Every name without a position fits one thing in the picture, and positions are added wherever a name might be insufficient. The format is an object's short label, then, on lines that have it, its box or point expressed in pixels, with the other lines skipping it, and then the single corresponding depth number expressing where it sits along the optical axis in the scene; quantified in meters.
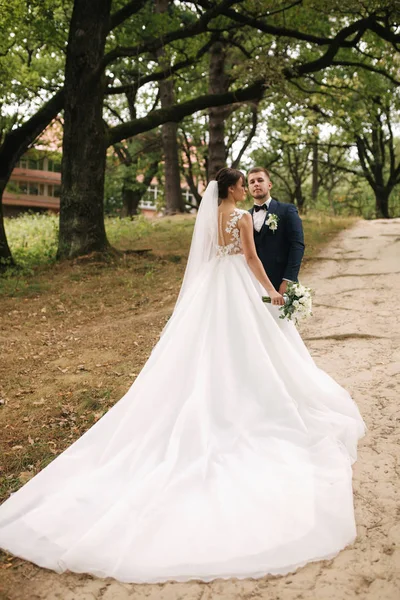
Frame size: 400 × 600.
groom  5.47
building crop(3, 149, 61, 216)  51.44
